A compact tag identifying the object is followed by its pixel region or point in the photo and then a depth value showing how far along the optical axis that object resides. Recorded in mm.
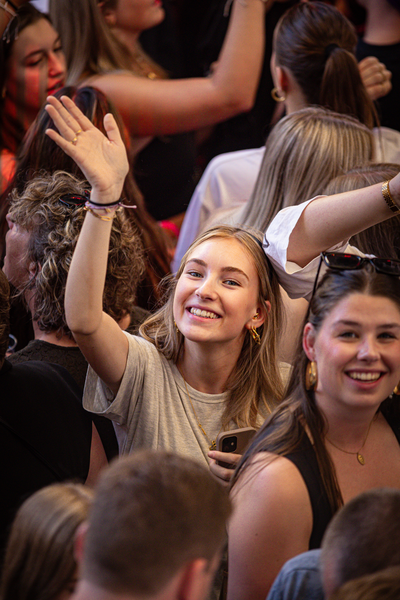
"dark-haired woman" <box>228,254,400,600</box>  3802
